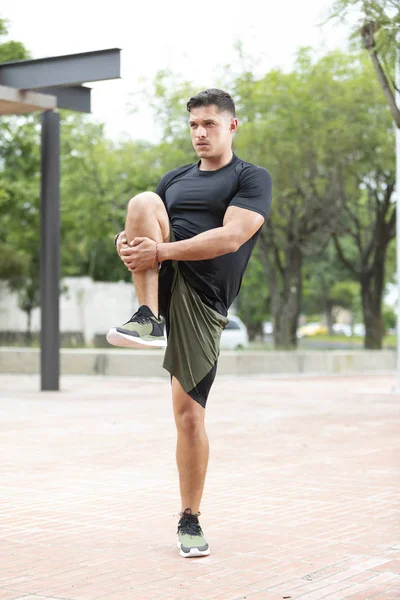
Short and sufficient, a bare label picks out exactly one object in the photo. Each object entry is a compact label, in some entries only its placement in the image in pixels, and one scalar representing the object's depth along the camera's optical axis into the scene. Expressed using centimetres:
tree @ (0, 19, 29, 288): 2622
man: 504
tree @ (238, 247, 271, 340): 5626
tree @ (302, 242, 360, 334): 5478
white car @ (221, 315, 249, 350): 3541
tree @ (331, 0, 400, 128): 1305
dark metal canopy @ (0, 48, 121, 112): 1537
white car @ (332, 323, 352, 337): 9796
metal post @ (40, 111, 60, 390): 1766
